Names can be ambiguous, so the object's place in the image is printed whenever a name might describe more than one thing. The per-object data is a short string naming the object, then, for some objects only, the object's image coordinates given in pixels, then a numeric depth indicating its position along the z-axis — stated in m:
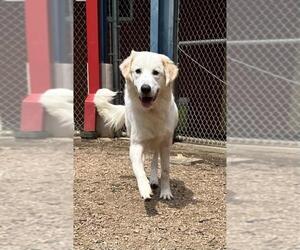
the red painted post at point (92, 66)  5.87
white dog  3.01
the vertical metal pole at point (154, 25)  5.14
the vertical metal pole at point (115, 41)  5.93
